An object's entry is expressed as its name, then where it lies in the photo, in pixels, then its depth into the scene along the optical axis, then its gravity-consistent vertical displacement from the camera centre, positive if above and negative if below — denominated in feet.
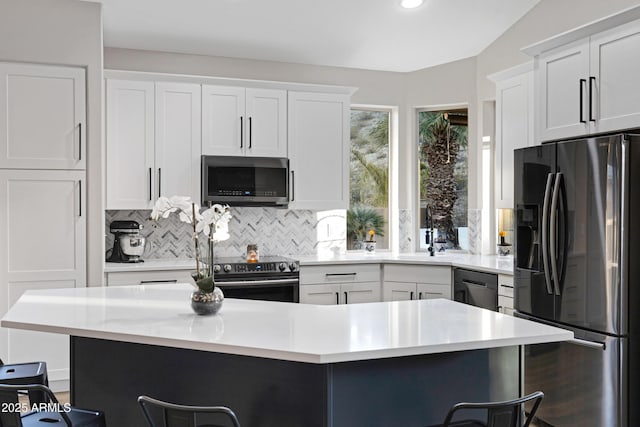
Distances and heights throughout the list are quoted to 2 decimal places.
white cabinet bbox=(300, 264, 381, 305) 15.79 -1.89
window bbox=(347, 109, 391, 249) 18.93 +1.16
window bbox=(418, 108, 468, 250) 18.57 +1.25
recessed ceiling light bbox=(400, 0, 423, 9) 15.23 +5.44
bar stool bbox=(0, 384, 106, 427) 6.44 -2.40
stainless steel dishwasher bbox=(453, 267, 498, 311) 14.08 -1.84
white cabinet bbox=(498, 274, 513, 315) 13.41 -1.82
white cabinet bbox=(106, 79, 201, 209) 15.16 +1.88
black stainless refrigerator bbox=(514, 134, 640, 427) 9.83 -1.05
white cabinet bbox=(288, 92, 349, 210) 16.72 +1.83
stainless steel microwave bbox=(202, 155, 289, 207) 15.70 +0.90
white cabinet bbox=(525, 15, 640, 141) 10.49 +2.56
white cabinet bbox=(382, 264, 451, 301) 15.84 -1.85
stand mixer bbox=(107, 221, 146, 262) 15.26 -0.72
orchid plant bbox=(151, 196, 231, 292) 7.97 -0.08
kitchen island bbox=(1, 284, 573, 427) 6.57 -1.78
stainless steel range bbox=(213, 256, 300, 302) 14.70 -1.64
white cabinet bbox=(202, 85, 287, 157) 15.90 +2.53
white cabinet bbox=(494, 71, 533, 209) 14.83 +2.28
